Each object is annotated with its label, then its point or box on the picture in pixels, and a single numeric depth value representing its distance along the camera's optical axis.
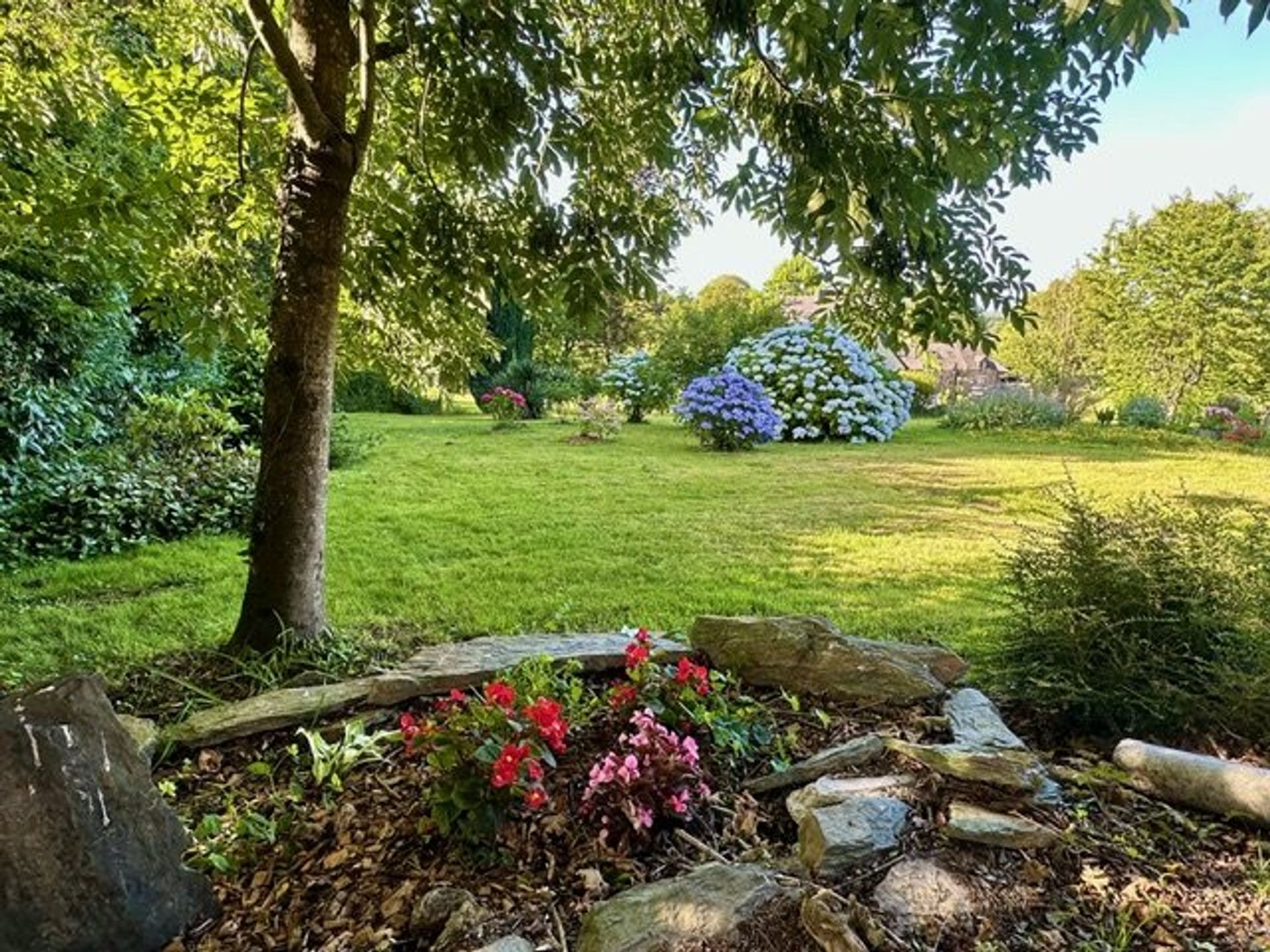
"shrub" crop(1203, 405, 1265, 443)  11.53
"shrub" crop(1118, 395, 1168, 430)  13.53
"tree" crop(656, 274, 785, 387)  14.07
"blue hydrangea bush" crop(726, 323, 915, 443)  11.32
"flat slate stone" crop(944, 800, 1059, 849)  1.48
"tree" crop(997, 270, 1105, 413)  19.12
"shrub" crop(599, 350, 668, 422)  13.63
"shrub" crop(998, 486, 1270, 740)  1.97
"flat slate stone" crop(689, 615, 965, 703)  2.28
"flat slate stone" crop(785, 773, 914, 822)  1.62
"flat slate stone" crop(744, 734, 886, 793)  1.79
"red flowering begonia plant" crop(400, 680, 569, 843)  1.53
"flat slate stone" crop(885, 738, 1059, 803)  1.64
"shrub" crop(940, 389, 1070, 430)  13.06
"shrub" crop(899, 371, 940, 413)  16.98
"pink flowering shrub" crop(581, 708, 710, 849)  1.56
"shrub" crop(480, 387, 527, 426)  12.16
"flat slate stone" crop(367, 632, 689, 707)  2.31
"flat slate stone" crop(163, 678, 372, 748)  2.11
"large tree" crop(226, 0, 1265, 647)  1.77
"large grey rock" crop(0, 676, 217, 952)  1.30
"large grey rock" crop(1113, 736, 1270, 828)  1.59
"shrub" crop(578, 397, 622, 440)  10.33
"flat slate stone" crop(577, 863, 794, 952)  1.22
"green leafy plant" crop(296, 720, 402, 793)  1.88
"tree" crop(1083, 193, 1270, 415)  14.91
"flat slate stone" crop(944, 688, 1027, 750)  1.93
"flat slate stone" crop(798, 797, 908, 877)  1.40
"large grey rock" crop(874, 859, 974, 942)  1.27
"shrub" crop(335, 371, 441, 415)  15.08
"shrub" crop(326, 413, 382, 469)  7.66
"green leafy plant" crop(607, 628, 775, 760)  1.91
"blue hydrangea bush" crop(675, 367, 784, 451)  9.57
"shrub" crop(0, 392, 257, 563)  4.65
